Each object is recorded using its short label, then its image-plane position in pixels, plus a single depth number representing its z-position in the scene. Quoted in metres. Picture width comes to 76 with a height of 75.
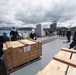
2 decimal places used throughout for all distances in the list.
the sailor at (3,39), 2.93
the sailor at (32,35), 4.21
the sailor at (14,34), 3.86
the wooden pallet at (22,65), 2.32
